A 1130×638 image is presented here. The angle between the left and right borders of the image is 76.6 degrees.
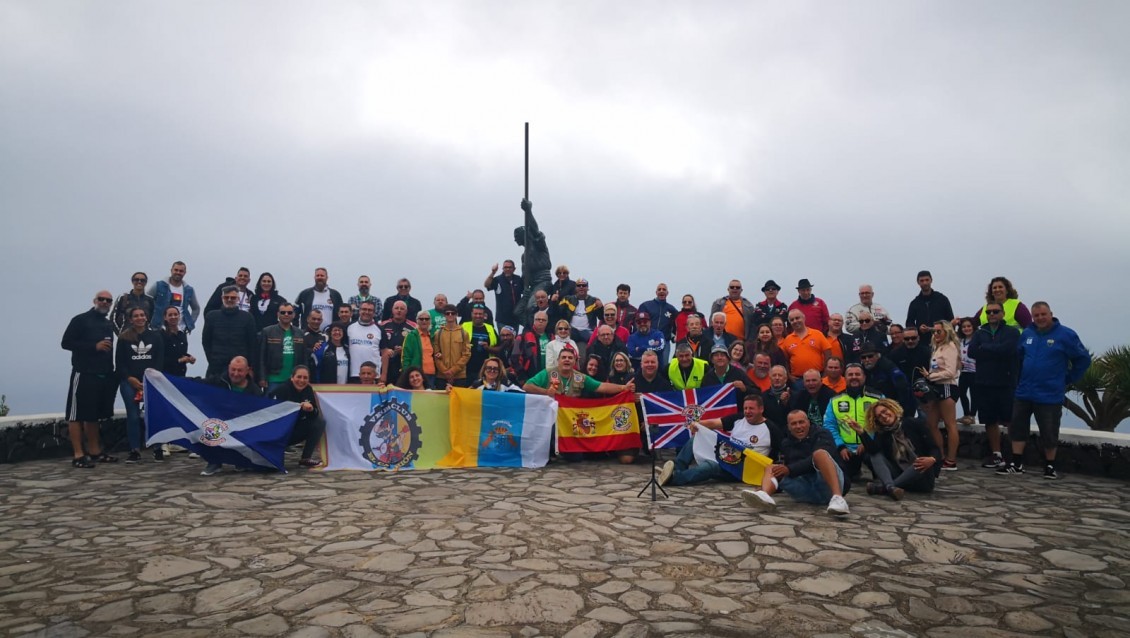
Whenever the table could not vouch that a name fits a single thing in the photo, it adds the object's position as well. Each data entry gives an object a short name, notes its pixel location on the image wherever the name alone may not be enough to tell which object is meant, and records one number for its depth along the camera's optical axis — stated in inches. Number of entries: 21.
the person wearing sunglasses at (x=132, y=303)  418.6
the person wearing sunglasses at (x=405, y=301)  488.4
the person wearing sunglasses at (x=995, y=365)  368.5
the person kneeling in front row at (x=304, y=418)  381.4
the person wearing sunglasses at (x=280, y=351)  411.2
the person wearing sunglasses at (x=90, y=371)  382.0
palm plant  519.5
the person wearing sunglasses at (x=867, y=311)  430.3
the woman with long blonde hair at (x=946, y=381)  371.6
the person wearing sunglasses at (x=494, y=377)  414.6
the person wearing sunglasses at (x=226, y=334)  403.2
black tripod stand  294.9
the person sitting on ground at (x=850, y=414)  321.7
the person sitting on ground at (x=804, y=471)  280.7
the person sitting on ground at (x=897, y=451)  307.1
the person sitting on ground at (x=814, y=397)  343.3
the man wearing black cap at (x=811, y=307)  453.4
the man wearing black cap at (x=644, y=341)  451.2
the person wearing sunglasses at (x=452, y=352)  434.3
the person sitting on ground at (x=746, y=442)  335.0
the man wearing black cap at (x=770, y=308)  460.8
